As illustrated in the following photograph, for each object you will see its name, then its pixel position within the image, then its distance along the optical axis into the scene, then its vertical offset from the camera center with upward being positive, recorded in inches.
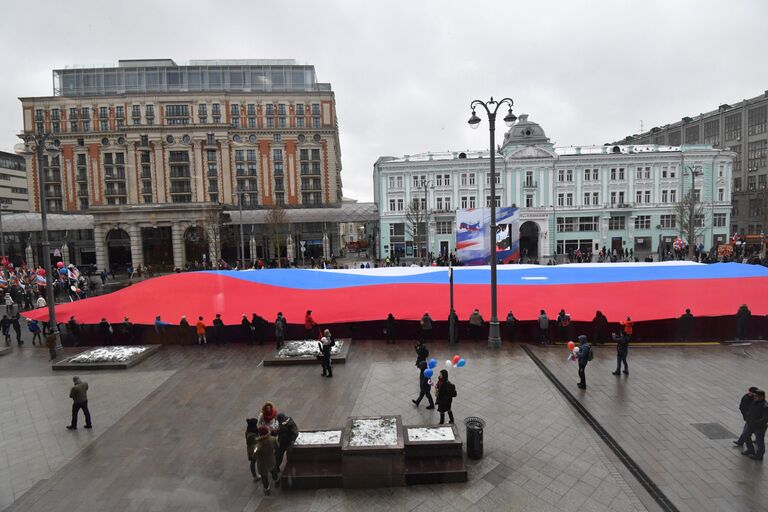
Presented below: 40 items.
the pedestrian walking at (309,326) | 707.9 -145.6
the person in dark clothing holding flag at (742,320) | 653.3 -140.1
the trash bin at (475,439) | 342.0 -164.2
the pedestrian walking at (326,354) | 542.7 -148.9
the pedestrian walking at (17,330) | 778.8 -155.5
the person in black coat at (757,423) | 331.6 -152.8
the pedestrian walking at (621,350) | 514.9 -144.5
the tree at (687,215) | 2082.9 +76.9
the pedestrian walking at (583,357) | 476.1 -138.8
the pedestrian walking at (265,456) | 306.3 -155.7
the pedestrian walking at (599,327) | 666.8 -149.7
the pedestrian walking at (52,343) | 669.3 -156.0
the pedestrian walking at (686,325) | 668.1 -148.6
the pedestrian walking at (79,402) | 415.5 -154.3
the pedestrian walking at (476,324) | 689.6 -144.7
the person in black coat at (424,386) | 437.7 -155.2
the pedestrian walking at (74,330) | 744.3 -150.3
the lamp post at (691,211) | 1642.5 +81.1
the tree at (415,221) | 2221.9 +84.0
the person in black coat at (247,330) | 715.4 -151.1
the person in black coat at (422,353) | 488.0 -133.7
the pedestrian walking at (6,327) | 790.6 -151.6
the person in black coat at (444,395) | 393.1 -147.4
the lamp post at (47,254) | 700.7 -15.1
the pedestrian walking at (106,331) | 719.1 -148.5
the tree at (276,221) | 2240.5 +101.1
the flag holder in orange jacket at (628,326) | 603.3 -133.7
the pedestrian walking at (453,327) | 687.1 -147.6
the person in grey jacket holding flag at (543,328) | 669.9 -149.5
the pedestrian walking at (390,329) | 709.3 -152.9
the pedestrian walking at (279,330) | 678.5 -143.8
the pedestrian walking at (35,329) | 773.3 -152.3
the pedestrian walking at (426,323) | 692.1 -140.7
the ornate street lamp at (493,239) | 655.1 -6.4
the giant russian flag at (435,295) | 719.7 -107.1
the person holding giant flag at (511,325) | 692.1 -147.4
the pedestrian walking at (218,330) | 717.9 -151.1
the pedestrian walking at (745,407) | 340.8 -143.5
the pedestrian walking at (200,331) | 712.4 -150.1
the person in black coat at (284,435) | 324.2 -149.9
